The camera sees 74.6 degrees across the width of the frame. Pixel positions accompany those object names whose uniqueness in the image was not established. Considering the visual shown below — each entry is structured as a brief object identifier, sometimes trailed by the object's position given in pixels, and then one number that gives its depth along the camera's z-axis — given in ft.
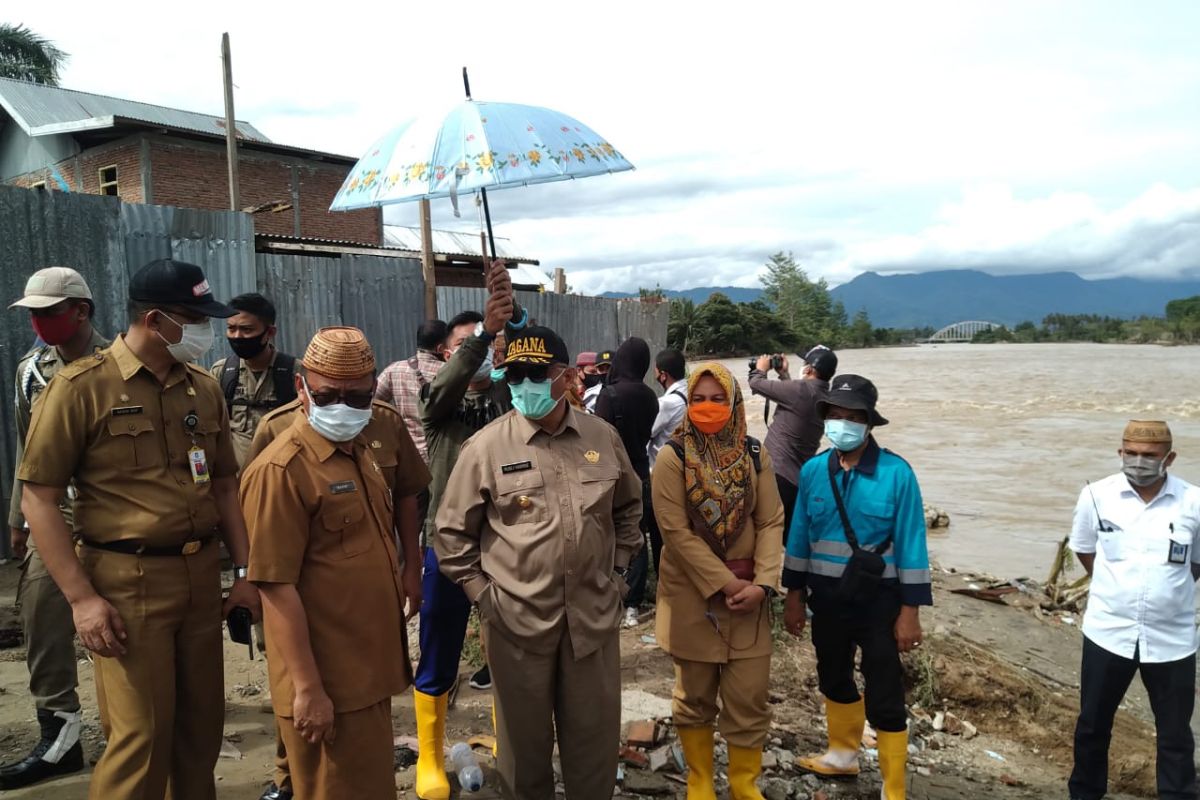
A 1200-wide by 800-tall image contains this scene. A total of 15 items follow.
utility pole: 36.60
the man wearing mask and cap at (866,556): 10.97
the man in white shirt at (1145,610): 10.98
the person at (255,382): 13.08
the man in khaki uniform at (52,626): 10.23
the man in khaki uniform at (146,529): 7.93
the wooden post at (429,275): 27.07
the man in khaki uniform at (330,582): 7.59
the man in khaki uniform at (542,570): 8.91
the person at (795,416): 18.61
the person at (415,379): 13.42
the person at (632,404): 17.94
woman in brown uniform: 10.77
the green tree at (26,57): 90.38
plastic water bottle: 11.02
